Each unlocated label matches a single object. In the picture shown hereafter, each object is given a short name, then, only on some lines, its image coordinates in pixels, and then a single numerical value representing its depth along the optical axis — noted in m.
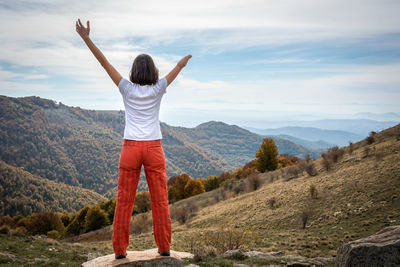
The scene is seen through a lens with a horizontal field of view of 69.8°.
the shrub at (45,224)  52.44
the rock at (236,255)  10.14
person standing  5.09
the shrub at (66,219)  72.82
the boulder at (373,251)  5.30
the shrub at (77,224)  65.19
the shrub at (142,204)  64.44
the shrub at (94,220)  60.00
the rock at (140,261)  5.45
